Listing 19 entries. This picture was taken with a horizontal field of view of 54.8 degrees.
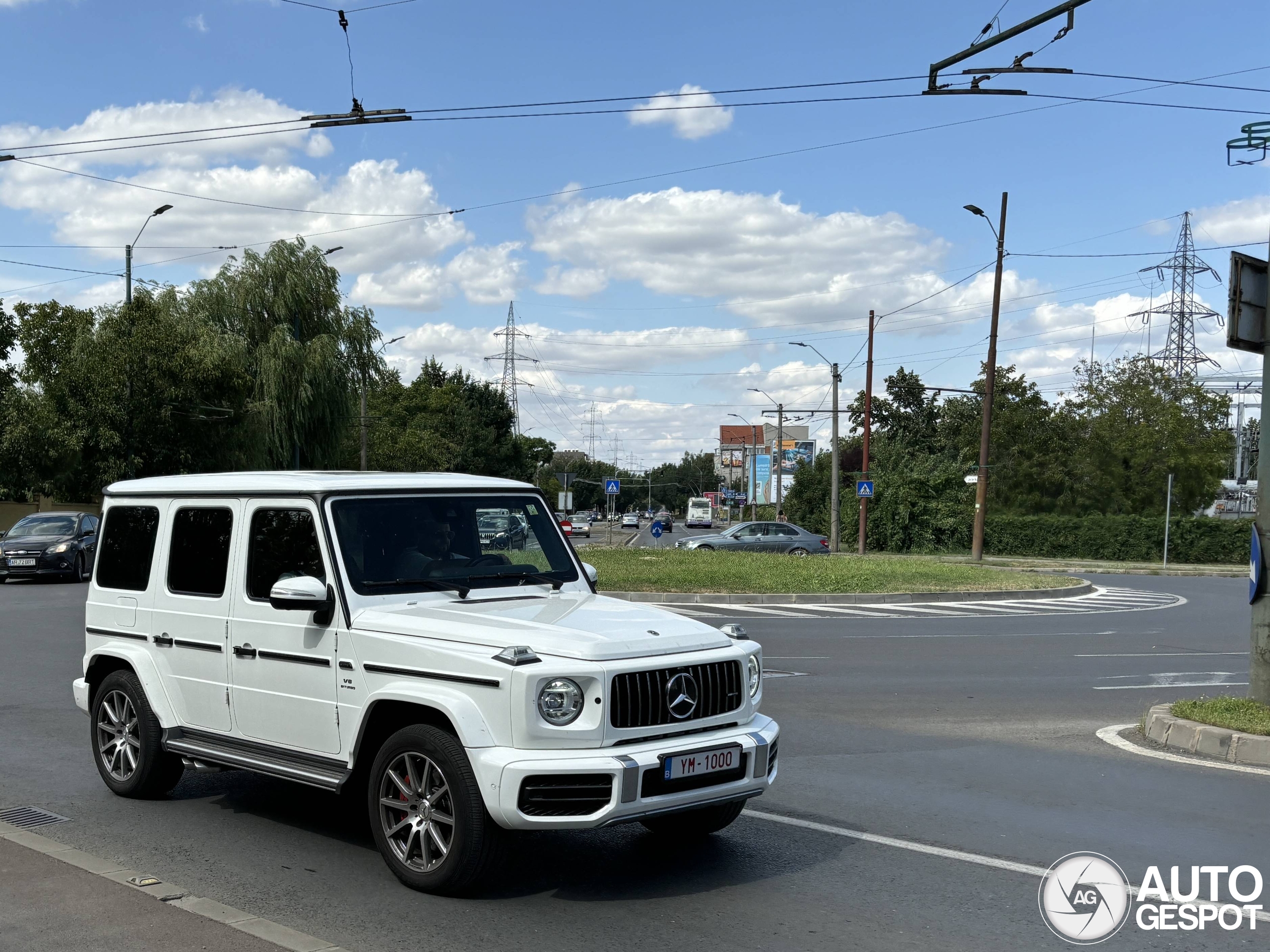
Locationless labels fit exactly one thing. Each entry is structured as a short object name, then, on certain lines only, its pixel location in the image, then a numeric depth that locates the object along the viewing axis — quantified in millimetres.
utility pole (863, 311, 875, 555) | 46344
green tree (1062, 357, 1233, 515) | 51938
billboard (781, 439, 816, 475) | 133500
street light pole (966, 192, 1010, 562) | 37938
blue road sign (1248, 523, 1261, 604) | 9617
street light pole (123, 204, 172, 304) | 37719
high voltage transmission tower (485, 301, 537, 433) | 90188
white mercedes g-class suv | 5035
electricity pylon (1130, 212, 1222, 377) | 75500
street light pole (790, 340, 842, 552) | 46406
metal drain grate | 6461
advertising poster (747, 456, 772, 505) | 151500
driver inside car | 6137
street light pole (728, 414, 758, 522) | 85812
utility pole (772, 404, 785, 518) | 54662
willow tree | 41562
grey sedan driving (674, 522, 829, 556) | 40531
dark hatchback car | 25969
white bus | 110562
